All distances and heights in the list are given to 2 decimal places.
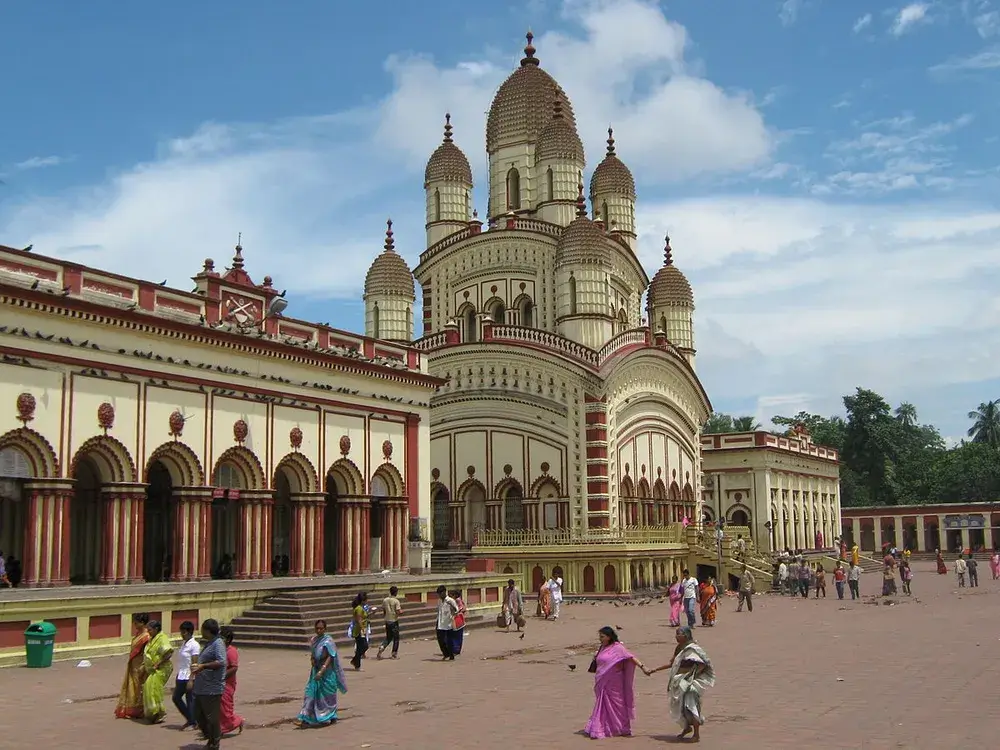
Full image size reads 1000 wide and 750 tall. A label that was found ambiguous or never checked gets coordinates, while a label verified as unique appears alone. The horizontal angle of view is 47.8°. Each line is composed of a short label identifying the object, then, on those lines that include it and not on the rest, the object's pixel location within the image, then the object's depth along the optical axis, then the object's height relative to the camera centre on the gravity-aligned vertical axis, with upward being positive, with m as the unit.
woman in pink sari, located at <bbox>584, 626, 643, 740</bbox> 11.82 -1.82
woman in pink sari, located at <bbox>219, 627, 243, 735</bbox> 11.91 -1.79
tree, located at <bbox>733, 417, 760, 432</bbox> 102.75 +8.71
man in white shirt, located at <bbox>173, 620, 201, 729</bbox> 12.55 -1.49
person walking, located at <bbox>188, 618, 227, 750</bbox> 11.21 -1.57
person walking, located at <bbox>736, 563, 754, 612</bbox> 30.58 -1.88
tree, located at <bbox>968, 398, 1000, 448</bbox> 97.88 +7.79
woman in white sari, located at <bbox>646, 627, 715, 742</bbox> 11.55 -1.68
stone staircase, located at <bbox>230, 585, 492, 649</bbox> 21.23 -1.75
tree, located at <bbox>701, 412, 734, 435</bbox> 108.88 +9.38
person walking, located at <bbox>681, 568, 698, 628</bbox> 24.58 -1.64
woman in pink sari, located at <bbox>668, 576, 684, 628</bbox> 25.42 -1.82
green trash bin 17.75 -1.72
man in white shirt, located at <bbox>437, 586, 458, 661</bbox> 19.17 -1.64
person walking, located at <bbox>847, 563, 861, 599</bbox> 34.97 -2.03
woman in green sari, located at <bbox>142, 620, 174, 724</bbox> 12.85 -1.60
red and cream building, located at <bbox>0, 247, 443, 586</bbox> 21.08 +2.10
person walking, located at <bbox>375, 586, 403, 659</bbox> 19.44 -1.67
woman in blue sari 12.80 -1.83
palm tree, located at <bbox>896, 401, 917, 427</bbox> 107.50 +9.69
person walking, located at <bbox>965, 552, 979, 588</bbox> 40.05 -2.09
